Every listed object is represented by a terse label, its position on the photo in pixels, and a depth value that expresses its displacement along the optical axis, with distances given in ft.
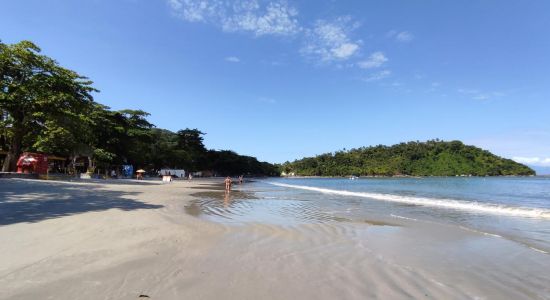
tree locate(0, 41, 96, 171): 103.92
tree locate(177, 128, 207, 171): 325.42
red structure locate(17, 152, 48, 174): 109.70
